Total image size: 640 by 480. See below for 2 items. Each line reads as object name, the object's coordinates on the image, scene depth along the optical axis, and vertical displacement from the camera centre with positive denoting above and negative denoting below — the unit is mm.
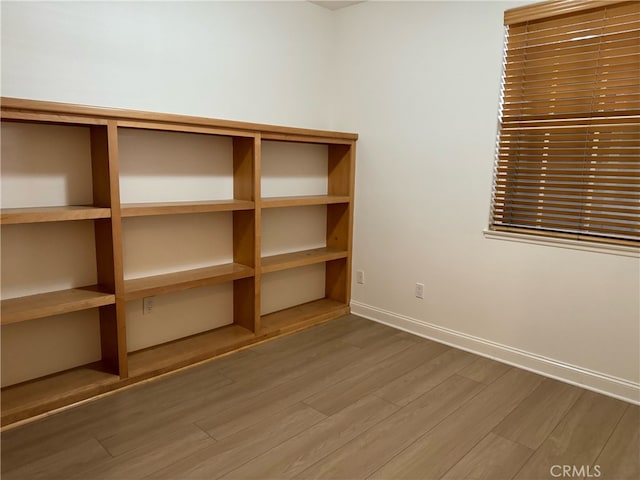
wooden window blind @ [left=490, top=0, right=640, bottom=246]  2398 +370
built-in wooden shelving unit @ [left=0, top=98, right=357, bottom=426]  2164 -519
